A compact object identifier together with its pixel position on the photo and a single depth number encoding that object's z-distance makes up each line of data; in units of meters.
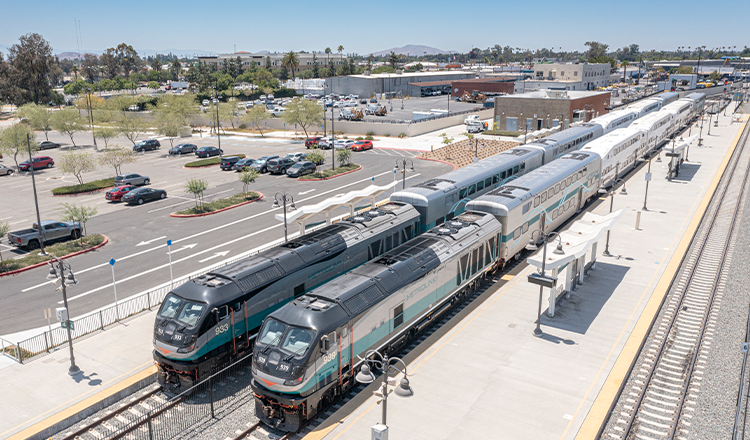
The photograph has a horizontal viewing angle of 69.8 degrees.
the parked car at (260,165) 58.71
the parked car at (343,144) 72.06
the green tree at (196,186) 42.28
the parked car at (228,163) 61.03
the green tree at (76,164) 50.62
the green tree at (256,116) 88.62
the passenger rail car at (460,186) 29.97
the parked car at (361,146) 73.00
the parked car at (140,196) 47.03
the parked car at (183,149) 71.88
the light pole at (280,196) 45.41
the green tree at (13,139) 61.03
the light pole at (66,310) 20.42
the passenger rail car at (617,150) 45.75
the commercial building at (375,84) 141.50
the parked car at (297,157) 61.22
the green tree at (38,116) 81.25
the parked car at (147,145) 75.75
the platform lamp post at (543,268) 23.20
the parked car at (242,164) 59.88
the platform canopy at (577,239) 24.22
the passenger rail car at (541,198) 28.94
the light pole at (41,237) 34.47
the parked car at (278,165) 58.38
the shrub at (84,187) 51.59
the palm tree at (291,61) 161.14
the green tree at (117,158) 55.35
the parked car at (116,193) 48.00
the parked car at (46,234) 35.66
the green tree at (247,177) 47.66
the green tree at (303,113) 81.19
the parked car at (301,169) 56.97
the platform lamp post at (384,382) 13.11
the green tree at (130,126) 73.93
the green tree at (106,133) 72.47
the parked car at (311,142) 72.15
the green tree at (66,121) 77.19
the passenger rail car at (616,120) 61.98
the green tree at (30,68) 119.31
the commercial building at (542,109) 78.19
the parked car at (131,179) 53.44
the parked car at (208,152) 69.81
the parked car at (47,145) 79.31
